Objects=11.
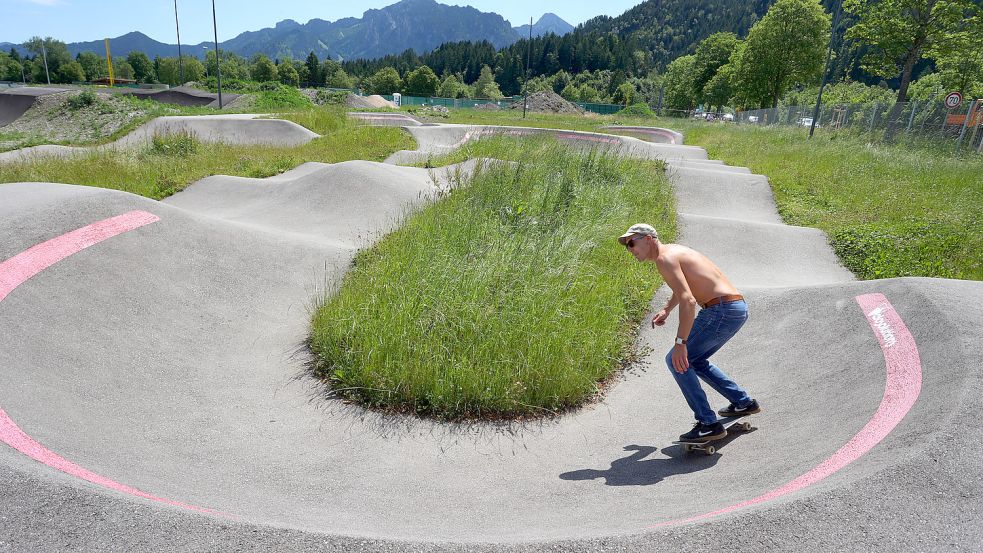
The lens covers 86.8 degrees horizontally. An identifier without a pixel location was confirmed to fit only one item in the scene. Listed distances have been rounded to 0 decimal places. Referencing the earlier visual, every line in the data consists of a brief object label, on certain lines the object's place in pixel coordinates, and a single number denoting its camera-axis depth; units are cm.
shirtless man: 400
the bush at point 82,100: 2731
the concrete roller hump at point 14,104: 2926
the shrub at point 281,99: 3856
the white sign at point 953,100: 1914
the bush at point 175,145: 1639
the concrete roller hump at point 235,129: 2234
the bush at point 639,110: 6350
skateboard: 420
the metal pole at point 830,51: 2207
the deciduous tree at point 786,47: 3825
